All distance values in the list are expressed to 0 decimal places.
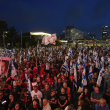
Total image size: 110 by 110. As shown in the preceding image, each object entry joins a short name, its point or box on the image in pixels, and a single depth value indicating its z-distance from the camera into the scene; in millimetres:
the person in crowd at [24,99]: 4828
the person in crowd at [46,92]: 5086
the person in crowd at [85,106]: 3715
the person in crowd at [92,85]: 5859
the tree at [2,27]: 45994
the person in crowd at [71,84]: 6239
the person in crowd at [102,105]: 3930
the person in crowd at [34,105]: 4210
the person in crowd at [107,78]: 6578
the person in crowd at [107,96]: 4803
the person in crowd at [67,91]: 5094
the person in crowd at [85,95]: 4865
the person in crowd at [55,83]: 6055
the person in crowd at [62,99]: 4668
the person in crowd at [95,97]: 4676
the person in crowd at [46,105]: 4094
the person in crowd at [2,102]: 4762
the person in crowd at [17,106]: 4148
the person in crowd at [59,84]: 5766
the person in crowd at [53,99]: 4721
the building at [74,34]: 114000
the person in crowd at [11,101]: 4345
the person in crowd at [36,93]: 4858
